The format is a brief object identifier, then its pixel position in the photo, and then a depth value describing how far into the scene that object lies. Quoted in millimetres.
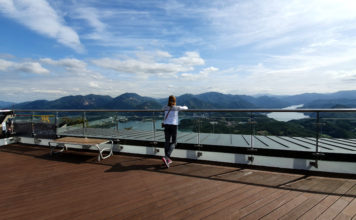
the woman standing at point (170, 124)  3916
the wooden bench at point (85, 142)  4348
